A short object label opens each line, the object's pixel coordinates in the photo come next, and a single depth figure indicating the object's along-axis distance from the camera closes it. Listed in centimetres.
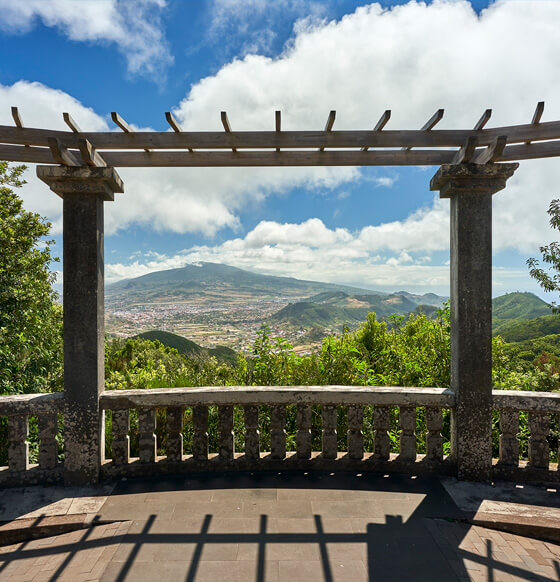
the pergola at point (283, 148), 346
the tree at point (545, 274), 1007
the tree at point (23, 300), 933
